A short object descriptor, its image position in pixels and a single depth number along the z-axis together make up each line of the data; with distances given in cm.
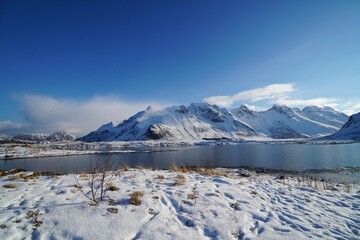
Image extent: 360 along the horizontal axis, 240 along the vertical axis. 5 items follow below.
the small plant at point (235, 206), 913
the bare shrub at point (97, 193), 860
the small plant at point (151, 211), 799
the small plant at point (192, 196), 967
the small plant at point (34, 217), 680
